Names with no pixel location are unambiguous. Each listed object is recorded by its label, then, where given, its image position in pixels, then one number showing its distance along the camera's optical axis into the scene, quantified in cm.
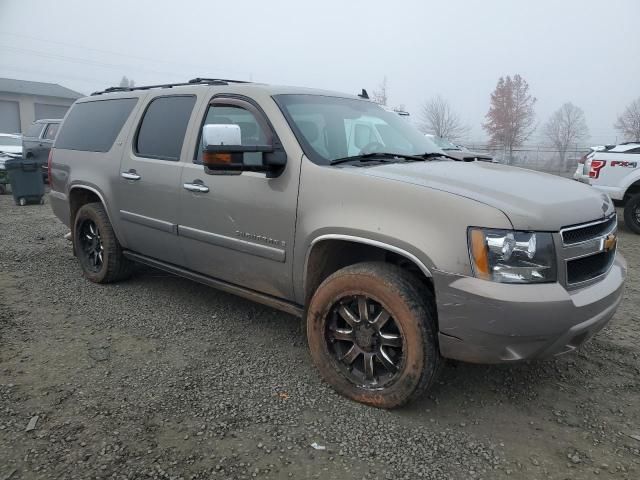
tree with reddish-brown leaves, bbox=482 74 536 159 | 5688
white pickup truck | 851
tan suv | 238
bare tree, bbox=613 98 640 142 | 4697
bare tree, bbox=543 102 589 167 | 5894
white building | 3884
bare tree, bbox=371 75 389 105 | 5169
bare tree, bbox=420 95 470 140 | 5478
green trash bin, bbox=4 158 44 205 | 1067
